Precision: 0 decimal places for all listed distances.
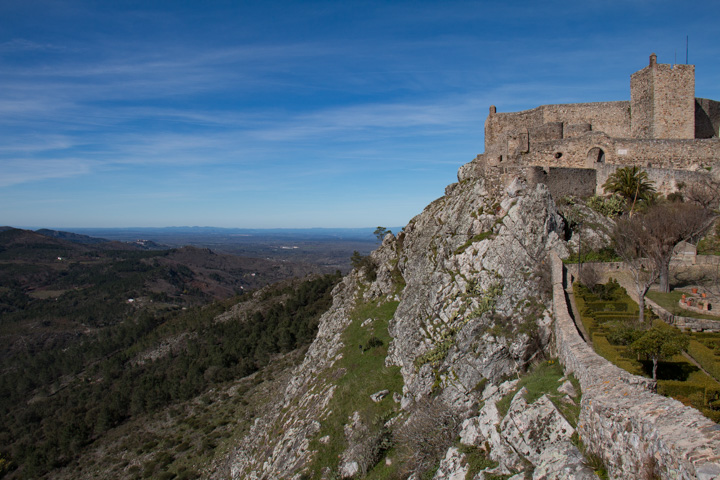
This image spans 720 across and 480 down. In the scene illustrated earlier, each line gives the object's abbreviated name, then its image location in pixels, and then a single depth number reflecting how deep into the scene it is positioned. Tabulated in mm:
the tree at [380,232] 52069
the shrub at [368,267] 42962
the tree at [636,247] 21734
